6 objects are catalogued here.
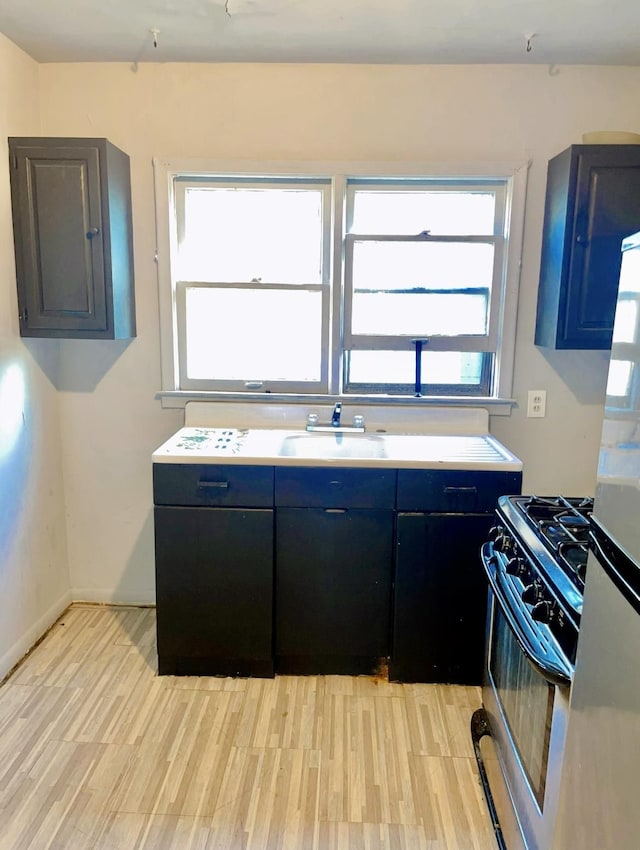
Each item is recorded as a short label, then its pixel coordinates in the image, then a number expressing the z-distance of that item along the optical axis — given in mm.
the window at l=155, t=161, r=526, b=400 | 2418
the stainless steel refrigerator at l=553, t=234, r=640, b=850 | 807
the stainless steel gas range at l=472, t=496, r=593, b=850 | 1151
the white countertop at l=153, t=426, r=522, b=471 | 2020
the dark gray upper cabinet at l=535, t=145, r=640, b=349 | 2061
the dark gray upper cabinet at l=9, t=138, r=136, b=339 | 2127
